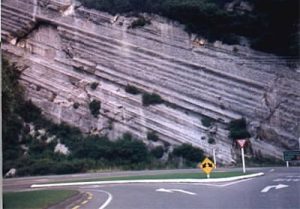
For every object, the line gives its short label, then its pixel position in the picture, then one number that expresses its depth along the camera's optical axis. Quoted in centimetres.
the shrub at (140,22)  4316
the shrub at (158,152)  3941
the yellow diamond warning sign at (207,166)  2080
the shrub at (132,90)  4184
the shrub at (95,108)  4281
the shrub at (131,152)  3902
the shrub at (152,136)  4016
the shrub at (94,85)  4344
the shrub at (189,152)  3803
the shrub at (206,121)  3969
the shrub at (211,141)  3897
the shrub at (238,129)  3841
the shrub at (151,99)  4097
